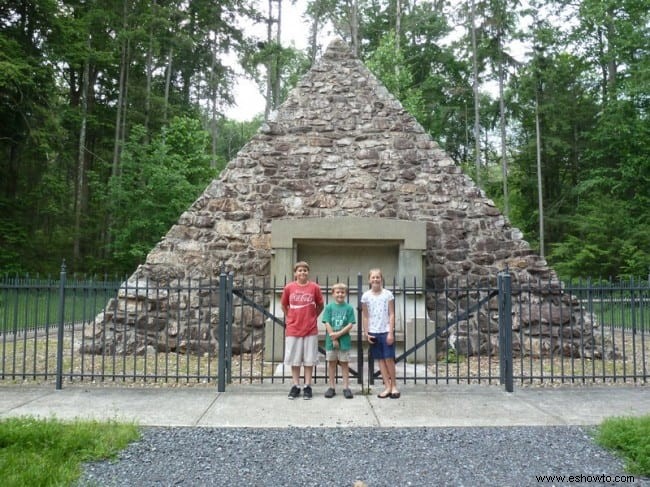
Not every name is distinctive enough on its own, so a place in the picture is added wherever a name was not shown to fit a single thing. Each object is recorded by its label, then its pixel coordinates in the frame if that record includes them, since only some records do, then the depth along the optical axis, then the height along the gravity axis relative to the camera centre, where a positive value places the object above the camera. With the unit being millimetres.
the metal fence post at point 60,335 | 6129 -924
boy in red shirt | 5703 -698
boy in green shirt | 5715 -764
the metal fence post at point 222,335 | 6059 -888
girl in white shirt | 5770 -742
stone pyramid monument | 8586 +798
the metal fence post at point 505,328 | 6168 -792
